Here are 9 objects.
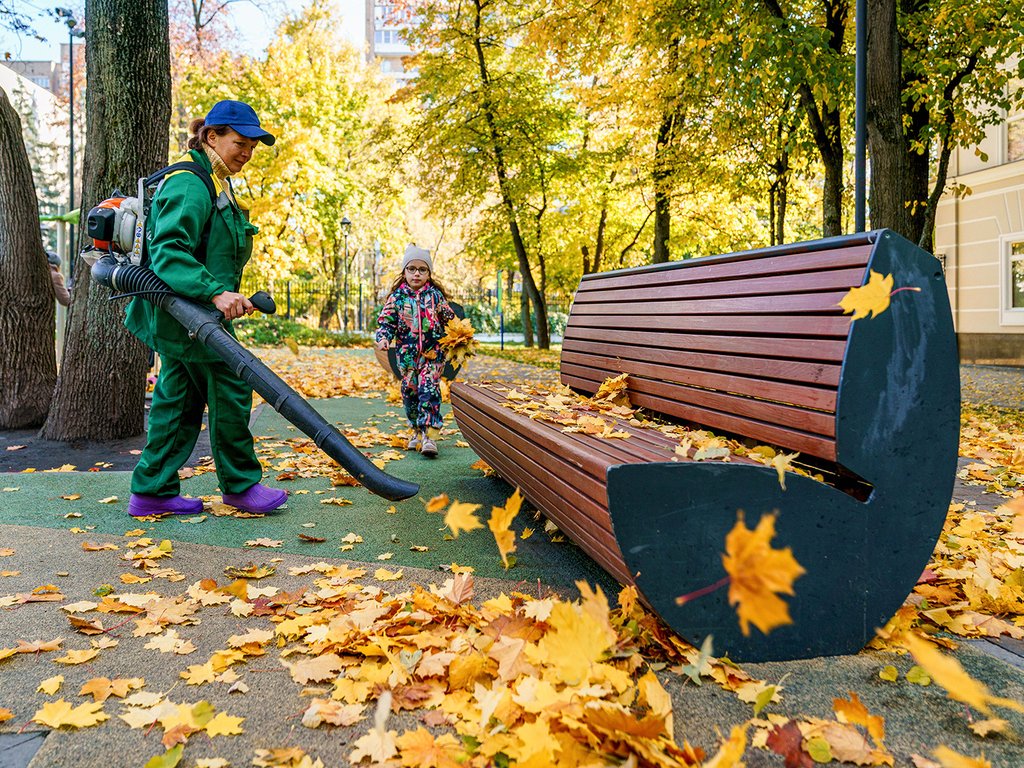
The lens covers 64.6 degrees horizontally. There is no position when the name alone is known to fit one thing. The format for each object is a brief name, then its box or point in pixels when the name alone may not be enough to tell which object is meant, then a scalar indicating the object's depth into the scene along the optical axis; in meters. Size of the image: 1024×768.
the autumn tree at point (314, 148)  19.20
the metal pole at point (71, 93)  17.88
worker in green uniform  3.73
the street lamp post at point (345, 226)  24.89
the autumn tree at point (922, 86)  7.86
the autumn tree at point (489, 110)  16.55
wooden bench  2.16
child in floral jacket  6.14
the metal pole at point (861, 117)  7.59
